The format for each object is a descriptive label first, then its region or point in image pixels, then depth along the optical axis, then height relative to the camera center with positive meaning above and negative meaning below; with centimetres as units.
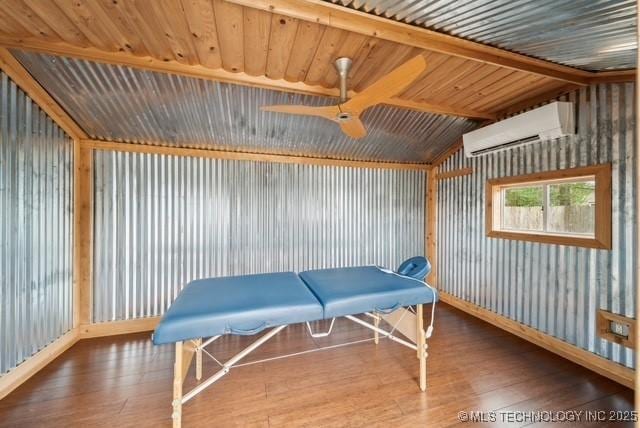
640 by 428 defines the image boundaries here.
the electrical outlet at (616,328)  218 -110
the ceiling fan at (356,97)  156 +89
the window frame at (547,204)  236 +8
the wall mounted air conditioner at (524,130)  255 +97
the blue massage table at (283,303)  161 -68
